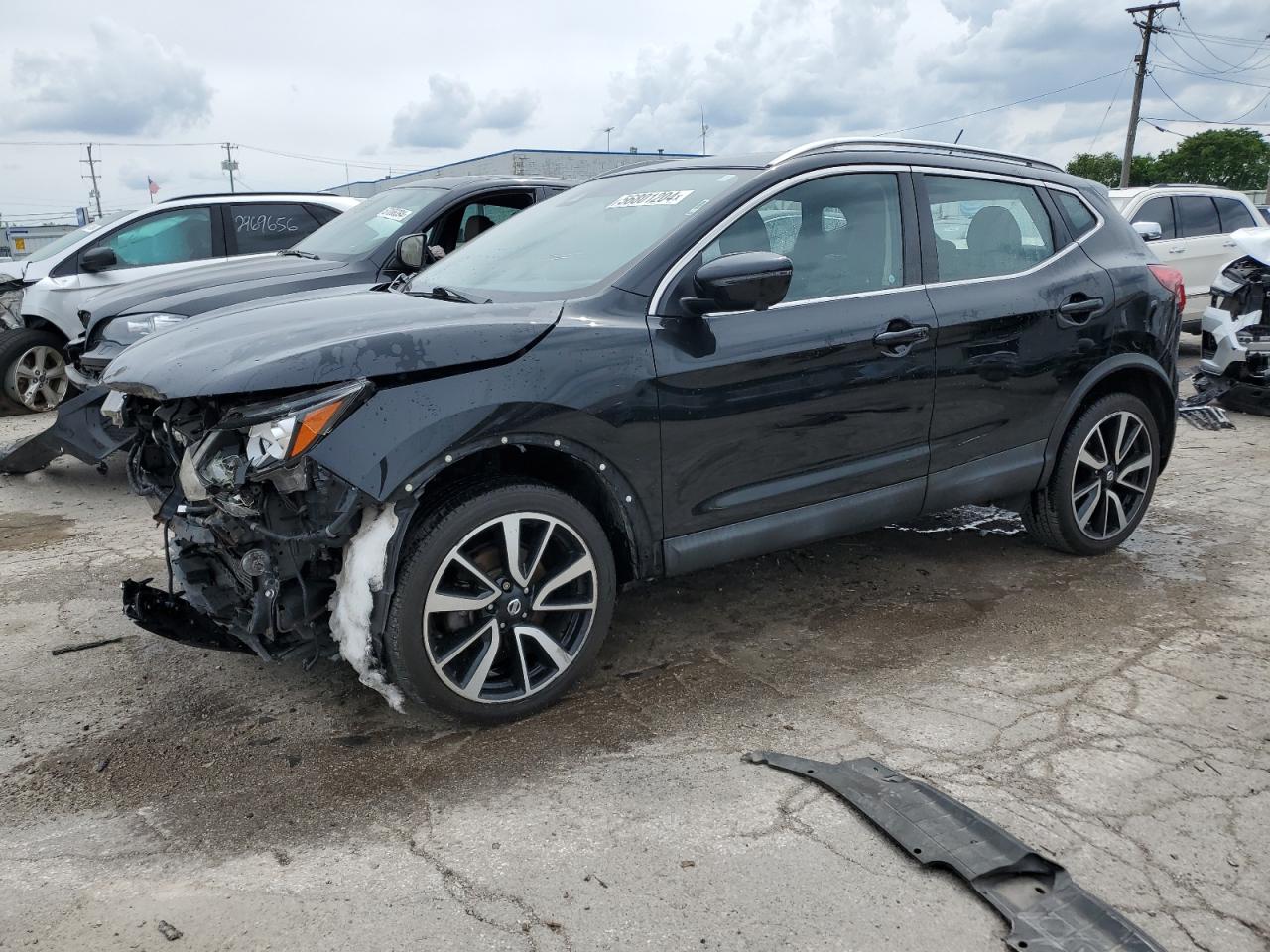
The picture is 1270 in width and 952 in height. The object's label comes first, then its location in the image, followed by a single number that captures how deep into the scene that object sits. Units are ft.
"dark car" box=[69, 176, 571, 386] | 20.36
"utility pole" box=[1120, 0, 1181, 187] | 117.19
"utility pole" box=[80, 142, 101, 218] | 263.49
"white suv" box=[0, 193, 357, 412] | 28.84
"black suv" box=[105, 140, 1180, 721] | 9.95
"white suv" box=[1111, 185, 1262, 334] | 36.81
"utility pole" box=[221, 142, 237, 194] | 223.51
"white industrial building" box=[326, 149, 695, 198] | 115.65
